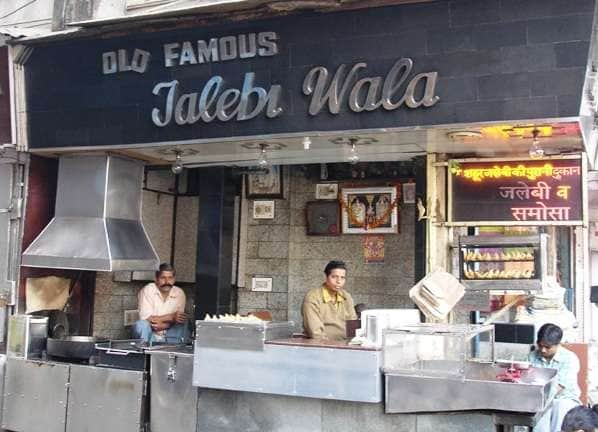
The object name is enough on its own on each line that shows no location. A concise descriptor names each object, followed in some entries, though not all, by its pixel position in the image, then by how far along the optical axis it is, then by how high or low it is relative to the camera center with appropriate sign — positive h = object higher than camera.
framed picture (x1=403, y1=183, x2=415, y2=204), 8.95 +1.10
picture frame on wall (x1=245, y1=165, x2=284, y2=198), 9.70 +1.26
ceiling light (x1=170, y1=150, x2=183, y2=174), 8.41 +1.37
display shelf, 7.35 +0.17
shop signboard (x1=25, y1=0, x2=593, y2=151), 6.30 +2.06
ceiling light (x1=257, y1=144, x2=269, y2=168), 7.84 +1.42
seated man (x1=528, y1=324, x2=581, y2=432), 6.33 -0.88
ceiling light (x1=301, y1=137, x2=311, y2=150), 7.32 +1.43
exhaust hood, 8.22 +0.55
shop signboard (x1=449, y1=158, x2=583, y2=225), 7.30 +0.95
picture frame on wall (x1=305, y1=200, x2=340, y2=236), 9.43 +0.78
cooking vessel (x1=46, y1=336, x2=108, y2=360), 7.68 -0.95
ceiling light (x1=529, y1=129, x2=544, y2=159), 6.89 +1.38
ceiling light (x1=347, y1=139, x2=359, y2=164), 7.46 +1.42
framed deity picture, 9.03 +0.86
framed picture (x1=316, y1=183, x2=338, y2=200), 9.42 +1.15
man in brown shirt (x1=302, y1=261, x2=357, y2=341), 7.34 -0.40
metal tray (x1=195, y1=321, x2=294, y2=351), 6.38 -0.61
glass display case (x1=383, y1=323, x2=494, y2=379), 5.67 -0.67
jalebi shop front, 6.11 +0.87
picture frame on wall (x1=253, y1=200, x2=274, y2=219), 9.83 +0.91
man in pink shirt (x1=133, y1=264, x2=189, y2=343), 8.80 -0.54
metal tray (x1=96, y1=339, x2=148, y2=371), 7.25 -0.96
